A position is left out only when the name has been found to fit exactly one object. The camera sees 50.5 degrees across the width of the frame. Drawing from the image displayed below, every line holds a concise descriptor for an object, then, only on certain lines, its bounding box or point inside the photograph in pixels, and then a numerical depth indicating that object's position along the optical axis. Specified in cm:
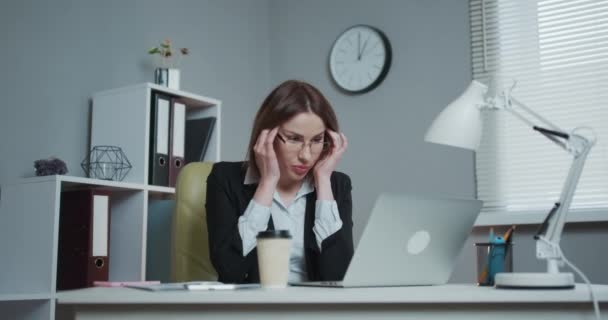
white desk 91
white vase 286
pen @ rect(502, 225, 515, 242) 128
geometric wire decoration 253
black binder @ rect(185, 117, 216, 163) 289
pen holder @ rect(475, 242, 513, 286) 125
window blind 286
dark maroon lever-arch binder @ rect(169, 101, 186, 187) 271
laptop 109
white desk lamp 100
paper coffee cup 113
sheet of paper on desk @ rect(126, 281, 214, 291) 106
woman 163
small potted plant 287
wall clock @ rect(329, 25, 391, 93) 345
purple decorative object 232
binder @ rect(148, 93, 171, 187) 263
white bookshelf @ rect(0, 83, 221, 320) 214
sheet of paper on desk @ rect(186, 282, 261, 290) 106
